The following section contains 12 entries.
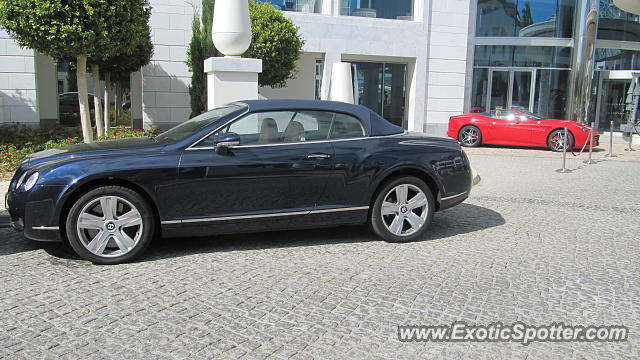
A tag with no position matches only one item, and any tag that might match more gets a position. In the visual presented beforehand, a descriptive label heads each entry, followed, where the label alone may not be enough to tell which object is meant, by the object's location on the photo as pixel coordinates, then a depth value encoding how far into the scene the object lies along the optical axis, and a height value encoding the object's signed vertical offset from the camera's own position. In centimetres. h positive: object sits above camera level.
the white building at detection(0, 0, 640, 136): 1777 +162
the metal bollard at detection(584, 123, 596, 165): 1376 -140
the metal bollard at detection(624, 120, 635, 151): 1842 -81
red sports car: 1683 -81
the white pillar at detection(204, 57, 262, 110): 908 +30
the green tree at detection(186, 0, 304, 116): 1541 +147
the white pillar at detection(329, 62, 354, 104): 1339 +40
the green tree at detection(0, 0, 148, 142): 948 +121
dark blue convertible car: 477 -79
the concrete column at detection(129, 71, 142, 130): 1928 -19
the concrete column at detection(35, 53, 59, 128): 1872 +1
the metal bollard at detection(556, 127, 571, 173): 1197 -142
